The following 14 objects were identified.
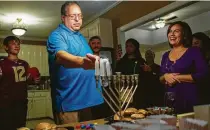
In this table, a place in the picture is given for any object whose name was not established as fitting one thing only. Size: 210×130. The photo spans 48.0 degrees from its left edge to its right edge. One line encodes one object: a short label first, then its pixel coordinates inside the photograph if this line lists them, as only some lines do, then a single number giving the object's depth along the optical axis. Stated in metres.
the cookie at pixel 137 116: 1.09
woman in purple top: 1.40
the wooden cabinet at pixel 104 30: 3.66
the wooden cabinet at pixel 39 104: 5.09
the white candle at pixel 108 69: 1.09
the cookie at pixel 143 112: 1.17
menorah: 1.06
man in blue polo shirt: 1.26
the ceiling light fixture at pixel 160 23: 3.99
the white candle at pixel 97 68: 1.05
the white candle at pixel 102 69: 1.07
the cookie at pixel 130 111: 1.23
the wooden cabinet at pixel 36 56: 5.22
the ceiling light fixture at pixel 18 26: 3.80
